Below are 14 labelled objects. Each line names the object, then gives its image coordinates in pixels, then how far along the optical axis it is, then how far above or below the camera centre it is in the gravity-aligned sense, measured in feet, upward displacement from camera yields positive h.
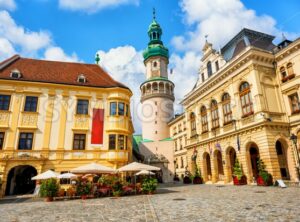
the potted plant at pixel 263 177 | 62.59 -2.22
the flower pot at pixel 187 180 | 102.78 -4.21
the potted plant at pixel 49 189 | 50.19 -3.41
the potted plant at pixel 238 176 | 72.69 -2.07
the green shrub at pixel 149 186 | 57.62 -3.76
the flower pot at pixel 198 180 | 96.48 -4.06
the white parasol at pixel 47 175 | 55.10 -0.21
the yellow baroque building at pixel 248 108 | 68.39 +22.81
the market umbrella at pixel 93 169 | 54.34 +1.07
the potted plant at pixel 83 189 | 53.83 -3.81
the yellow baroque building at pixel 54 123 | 70.64 +17.82
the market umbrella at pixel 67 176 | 54.97 -0.49
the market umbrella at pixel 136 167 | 58.23 +1.39
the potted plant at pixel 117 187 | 54.49 -3.67
